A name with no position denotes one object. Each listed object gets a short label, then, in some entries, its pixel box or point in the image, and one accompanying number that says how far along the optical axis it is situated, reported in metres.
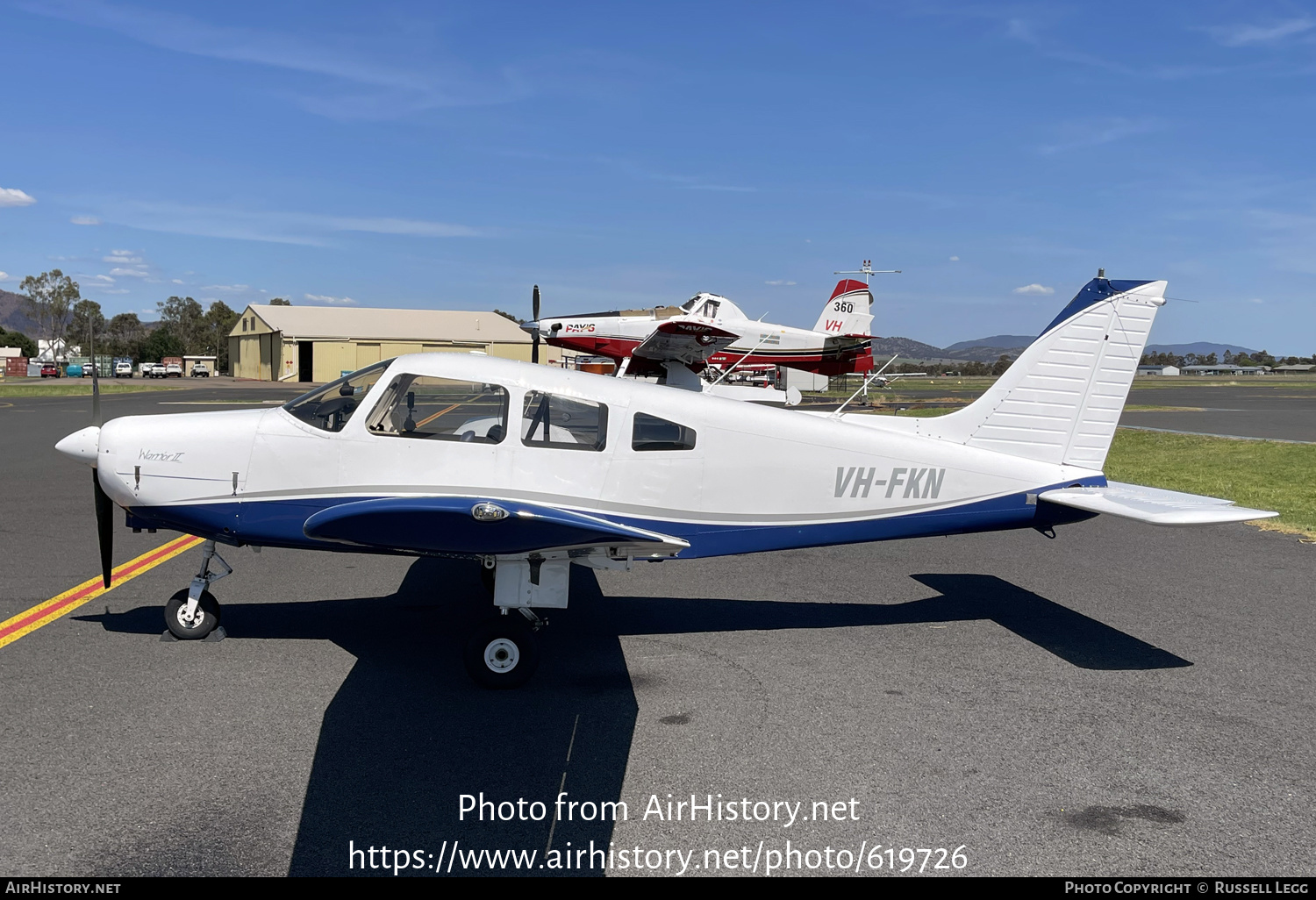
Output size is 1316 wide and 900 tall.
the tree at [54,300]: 119.31
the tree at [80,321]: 120.19
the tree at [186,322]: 132.50
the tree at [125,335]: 120.81
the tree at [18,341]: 136.50
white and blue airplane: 5.20
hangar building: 68.50
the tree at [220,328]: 128.12
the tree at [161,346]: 119.06
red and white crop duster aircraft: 23.94
